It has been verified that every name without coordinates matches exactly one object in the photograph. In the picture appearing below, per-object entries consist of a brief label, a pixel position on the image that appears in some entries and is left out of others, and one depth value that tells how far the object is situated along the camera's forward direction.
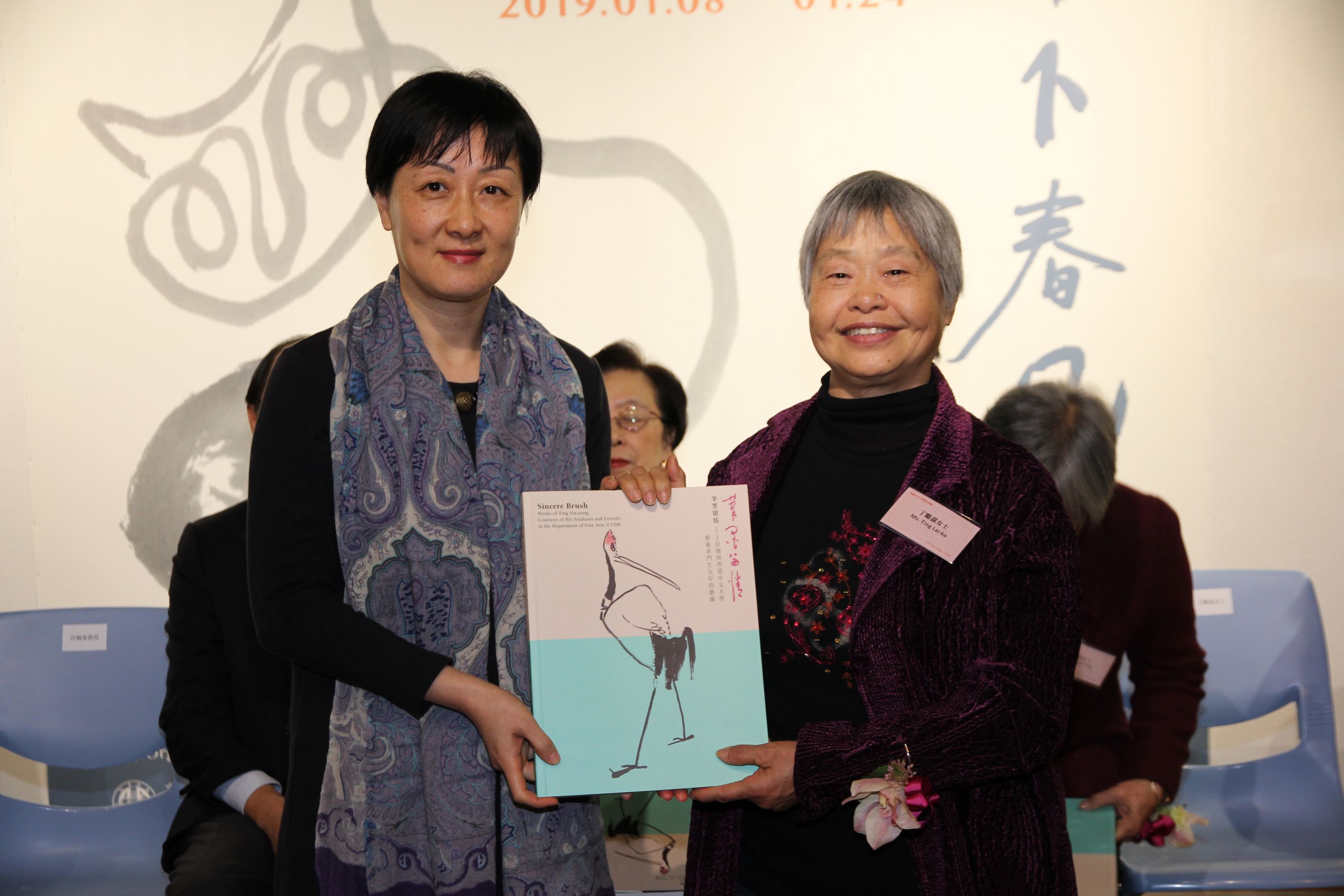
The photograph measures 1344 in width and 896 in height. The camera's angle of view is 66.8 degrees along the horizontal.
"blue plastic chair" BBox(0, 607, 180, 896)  2.69
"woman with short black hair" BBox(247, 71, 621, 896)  1.39
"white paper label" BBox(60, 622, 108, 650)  2.80
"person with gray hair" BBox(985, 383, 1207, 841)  2.58
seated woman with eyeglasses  3.14
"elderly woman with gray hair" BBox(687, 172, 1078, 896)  1.33
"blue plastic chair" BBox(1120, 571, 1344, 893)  2.62
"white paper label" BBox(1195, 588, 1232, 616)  2.96
